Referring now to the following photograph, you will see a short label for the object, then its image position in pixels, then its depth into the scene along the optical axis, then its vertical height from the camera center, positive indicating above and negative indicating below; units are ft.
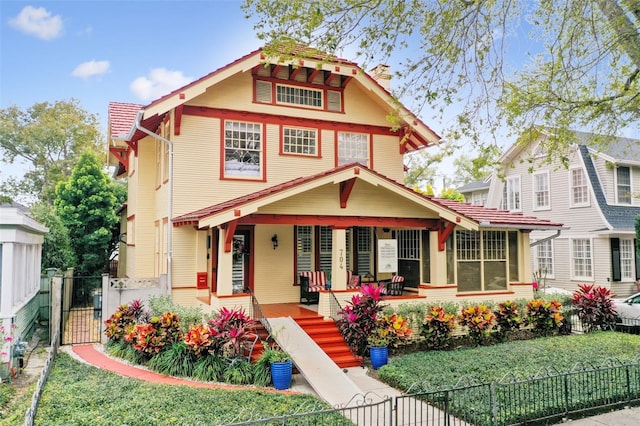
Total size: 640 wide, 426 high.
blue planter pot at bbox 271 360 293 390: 30.14 -8.37
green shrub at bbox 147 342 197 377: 31.65 -7.98
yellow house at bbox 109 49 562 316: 41.50 +4.26
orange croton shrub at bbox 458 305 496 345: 40.73 -6.74
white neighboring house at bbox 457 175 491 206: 95.24 +11.56
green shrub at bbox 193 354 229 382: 30.76 -8.16
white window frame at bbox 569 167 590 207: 69.46 +8.66
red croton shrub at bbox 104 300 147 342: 37.78 -6.06
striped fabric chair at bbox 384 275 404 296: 47.50 -4.17
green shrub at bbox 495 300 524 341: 43.47 -6.86
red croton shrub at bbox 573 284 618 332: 46.70 -6.54
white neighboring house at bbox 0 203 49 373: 30.60 -2.22
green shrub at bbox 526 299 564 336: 45.24 -6.93
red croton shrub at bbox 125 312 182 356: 33.17 -6.34
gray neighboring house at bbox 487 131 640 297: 67.15 +4.11
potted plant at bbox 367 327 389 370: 35.19 -7.75
